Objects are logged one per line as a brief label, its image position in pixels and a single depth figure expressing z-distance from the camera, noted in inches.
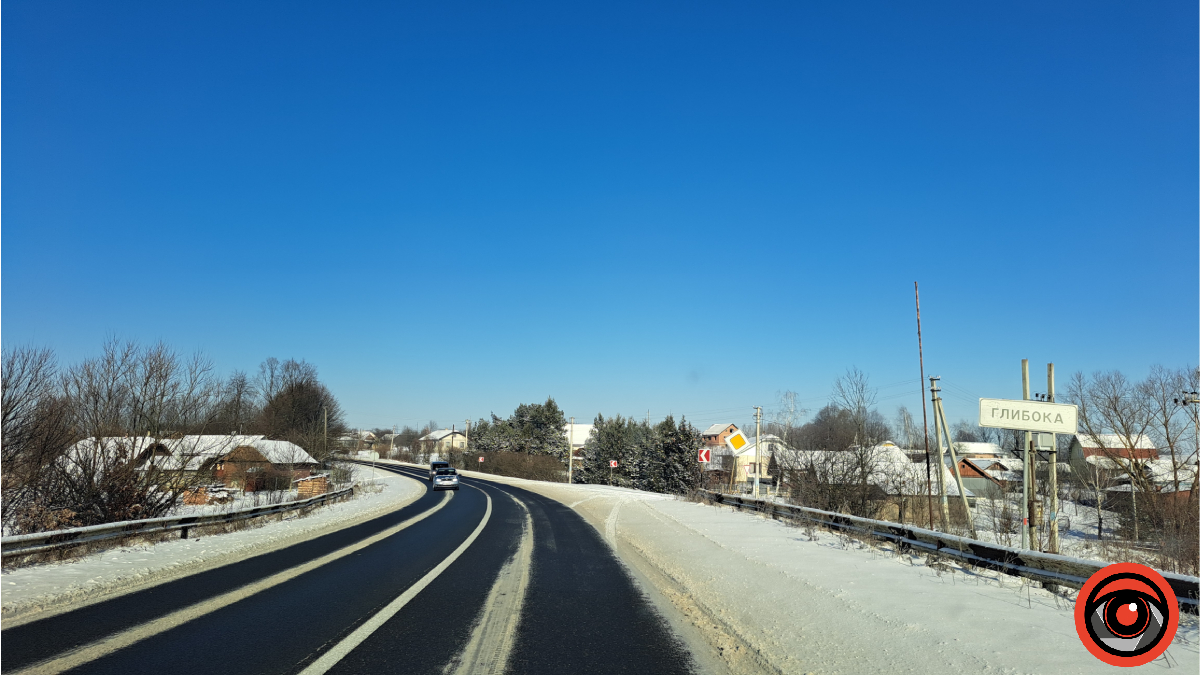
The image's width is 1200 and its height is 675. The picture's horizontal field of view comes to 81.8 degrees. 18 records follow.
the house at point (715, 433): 5531.5
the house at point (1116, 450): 1476.4
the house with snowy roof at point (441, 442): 5374.0
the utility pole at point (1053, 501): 551.8
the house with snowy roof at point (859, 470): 1037.8
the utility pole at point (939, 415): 1135.8
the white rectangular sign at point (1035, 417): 418.0
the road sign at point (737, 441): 928.1
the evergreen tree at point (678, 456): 2559.1
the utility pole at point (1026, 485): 433.7
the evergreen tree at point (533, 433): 4148.6
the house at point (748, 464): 3767.2
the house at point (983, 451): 4241.4
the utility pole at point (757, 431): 1067.4
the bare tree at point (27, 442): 580.7
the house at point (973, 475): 3051.2
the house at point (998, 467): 3284.9
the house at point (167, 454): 657.6
